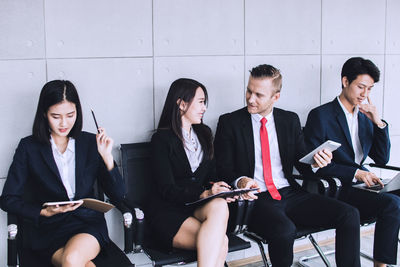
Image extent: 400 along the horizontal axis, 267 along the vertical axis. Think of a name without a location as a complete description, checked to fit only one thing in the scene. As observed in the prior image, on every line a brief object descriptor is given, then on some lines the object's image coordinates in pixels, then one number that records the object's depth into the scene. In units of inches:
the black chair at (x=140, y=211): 103.3
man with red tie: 122.2
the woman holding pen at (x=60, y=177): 103.8
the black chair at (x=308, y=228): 122.2
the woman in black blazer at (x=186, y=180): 109.9
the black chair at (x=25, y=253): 96.9
